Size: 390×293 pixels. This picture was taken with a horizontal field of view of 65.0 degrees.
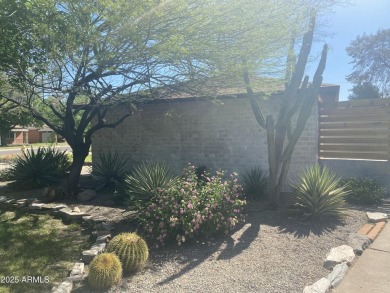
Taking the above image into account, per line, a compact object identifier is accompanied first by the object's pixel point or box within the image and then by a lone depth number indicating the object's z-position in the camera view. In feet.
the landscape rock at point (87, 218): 22.00
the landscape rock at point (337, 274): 12.75
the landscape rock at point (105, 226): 19.66
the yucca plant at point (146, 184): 19.98
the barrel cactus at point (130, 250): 14.29
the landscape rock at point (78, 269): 13.80
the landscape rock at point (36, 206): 25.48
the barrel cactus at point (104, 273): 12.77
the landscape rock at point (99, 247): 16.04
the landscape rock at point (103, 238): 17.47
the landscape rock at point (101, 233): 18.76
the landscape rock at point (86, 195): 28.17
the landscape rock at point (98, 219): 21.16
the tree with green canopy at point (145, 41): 16.51
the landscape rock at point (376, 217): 20.03
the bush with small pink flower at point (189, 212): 16.71
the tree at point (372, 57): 99.76
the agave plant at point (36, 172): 32.60
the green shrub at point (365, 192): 23.70
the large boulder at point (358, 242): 15.71
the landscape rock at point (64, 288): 12.40
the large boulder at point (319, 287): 11.89
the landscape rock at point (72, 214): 22.89
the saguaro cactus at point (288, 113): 21.63
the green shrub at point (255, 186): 26.32
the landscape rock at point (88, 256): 15.33
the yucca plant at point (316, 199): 19.81
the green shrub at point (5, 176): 39.55
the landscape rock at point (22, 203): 26.58
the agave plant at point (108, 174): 31.60
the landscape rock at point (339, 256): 14.19
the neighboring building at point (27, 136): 161.38
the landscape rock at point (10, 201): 27.04
